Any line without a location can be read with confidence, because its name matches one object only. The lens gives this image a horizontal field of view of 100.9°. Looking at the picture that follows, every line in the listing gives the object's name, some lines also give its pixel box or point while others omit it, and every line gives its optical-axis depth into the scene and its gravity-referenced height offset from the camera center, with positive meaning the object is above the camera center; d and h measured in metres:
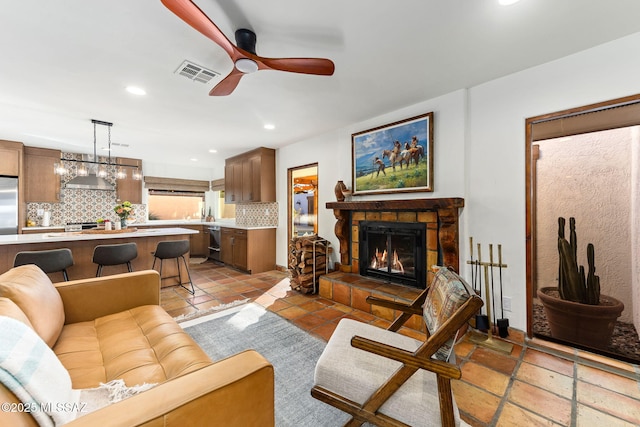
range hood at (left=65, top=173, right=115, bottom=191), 4.84 +0.59
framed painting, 3.06 +0.70
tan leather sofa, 0.79 -0.64
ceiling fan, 1.62 +1.05
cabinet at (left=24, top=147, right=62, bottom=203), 4.98 +0.74
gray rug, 1.58 -1.18
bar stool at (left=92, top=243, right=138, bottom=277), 3.24 -0.51
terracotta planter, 2.31 -1.00
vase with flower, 4.13 +0.06
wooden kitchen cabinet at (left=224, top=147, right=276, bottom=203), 5.15 +0.75
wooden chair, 1.13 -0.80
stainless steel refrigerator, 4.57 +0.17
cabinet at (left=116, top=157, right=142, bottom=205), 6.09 +0.63
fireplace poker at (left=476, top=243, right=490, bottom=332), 2.55 -1.05
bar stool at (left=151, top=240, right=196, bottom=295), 3.67 -0.51
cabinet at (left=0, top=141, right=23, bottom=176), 4.57 +1.00
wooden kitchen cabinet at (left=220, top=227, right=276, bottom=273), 4.99 -0.71
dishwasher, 6.16 -0.70
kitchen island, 3.07 -0.40
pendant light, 3.69 +0.69
